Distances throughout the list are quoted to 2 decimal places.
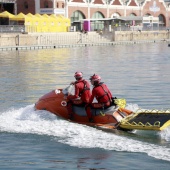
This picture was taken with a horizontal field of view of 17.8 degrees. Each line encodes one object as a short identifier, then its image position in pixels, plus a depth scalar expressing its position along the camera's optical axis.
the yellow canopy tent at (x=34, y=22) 76.50
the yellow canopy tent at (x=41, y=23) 77.46
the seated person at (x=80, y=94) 18.41
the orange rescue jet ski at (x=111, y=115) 17.02
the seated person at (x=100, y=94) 17.73
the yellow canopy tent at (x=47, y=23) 78.46
